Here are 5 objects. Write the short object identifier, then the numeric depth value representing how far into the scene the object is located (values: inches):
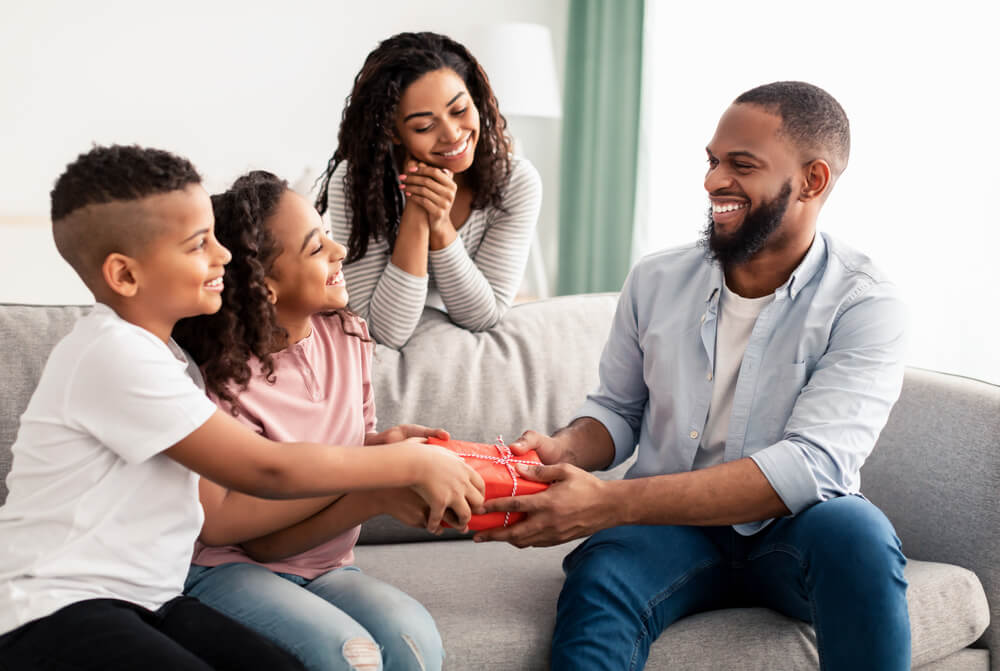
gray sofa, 59.3
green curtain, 158.4
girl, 52.9
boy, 44.9
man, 55.4
